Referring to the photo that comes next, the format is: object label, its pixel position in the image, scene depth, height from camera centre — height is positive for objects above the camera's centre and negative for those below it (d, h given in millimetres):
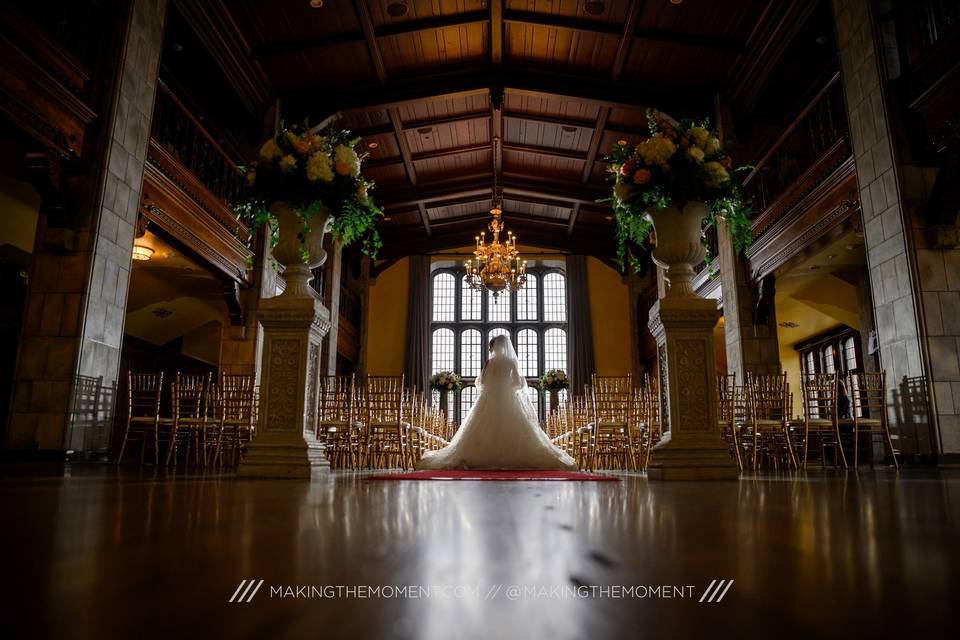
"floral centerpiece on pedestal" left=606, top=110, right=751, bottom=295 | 3525 +1420
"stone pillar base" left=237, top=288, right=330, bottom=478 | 3699 +323
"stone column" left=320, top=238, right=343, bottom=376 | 11953 +2647
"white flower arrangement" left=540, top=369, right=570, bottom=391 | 13312 +1072
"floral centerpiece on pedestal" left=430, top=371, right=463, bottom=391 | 13891 +1056
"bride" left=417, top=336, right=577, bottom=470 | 6066 -125
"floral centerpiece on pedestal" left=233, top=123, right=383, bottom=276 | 3760 +1510
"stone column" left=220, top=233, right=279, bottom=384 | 8633 +1229
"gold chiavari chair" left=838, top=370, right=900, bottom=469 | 5535 +228
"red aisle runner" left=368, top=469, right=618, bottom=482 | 3729 -345
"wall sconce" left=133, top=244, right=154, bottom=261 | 7629 +2237
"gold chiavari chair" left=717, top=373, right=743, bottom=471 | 5974 +141
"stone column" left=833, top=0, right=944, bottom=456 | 5238 +1329
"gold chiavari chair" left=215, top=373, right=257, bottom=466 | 6434 +210
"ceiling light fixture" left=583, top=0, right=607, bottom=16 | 8259 +5827
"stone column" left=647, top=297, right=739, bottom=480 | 3393 +212
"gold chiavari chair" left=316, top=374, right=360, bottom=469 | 6378 +38
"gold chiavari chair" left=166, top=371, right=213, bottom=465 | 6172 +138
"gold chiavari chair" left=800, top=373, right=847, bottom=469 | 5910 +255
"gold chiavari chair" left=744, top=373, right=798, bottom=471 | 6003 +174
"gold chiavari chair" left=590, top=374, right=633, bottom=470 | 6668 +225
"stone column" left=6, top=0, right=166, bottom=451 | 4977 +1242
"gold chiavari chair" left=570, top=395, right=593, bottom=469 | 7199 -40
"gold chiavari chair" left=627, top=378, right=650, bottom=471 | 6641 +33
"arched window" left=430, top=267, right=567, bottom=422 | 16484 +2896
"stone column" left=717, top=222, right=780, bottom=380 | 8461 +1453
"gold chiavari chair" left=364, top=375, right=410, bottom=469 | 6840 +171
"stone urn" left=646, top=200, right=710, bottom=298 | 3613 +1125
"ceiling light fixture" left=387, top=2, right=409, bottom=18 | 8336 +5844
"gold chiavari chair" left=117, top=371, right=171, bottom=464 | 6004 +243
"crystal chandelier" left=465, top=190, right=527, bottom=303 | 11586 +3166
